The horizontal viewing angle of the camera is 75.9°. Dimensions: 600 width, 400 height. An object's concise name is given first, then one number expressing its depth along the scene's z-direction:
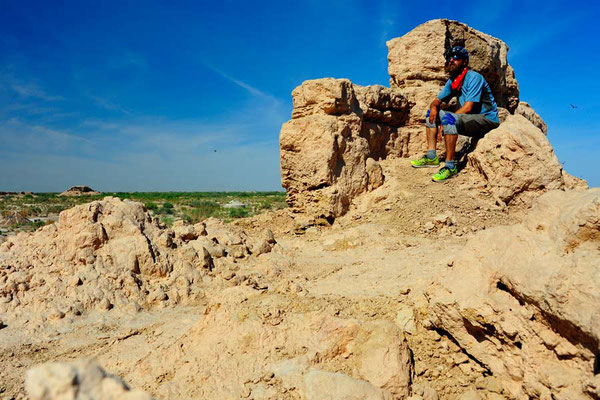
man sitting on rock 6.32
